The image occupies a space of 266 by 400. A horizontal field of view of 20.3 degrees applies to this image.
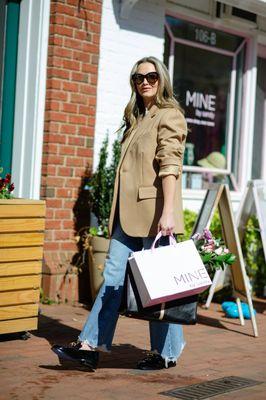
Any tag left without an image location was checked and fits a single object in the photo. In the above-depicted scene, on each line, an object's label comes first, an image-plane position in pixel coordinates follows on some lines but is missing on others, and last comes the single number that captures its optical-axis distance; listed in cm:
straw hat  894
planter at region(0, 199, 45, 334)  519
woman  454
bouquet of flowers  483
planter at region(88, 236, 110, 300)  695
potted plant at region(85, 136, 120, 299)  697
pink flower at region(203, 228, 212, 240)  489
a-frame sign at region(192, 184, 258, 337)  658
